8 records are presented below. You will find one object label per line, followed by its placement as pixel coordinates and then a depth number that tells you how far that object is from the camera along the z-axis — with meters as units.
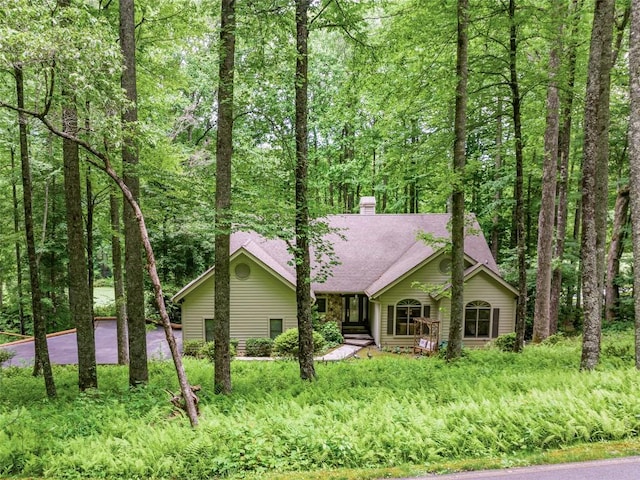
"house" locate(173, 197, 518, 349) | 16.91
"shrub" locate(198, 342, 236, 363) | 14.88
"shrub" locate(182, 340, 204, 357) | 15.88
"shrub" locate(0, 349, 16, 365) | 14.08
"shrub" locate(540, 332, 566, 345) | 12.94
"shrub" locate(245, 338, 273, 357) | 16.31
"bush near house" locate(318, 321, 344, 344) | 17.64
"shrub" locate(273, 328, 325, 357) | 15.04
